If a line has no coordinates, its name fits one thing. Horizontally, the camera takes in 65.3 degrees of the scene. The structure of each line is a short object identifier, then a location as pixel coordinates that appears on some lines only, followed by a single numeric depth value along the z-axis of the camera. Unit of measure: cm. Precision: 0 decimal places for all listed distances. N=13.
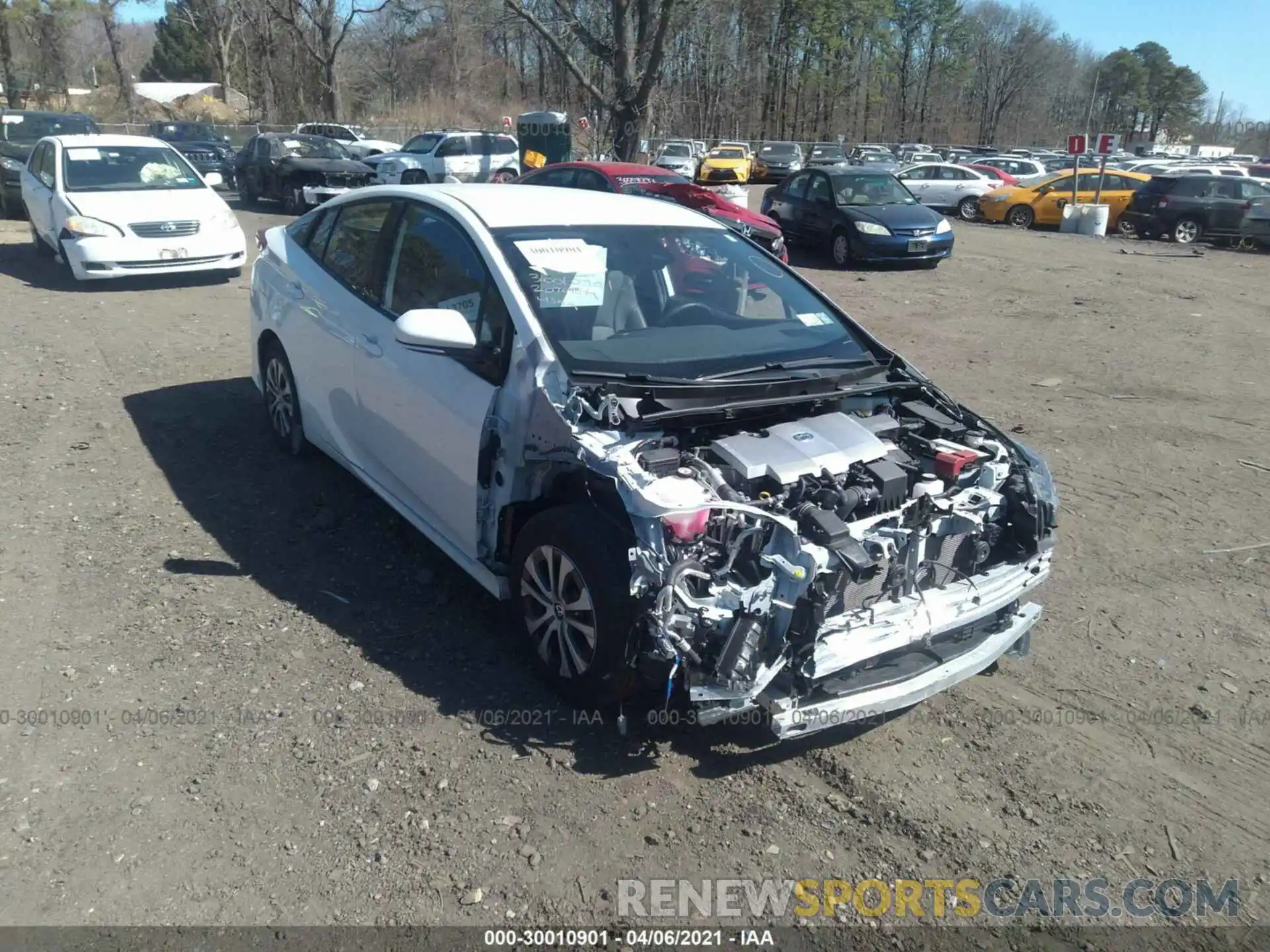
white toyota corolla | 1117
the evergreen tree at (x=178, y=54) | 7762
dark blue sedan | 1578
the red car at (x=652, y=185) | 1435
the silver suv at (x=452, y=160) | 2380
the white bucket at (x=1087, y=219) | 2278
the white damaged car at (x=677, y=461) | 327
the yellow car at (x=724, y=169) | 3222
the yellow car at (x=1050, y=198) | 2486
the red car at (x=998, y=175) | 2931
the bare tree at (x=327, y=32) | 4625
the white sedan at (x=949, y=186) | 2784
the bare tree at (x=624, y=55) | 2681
